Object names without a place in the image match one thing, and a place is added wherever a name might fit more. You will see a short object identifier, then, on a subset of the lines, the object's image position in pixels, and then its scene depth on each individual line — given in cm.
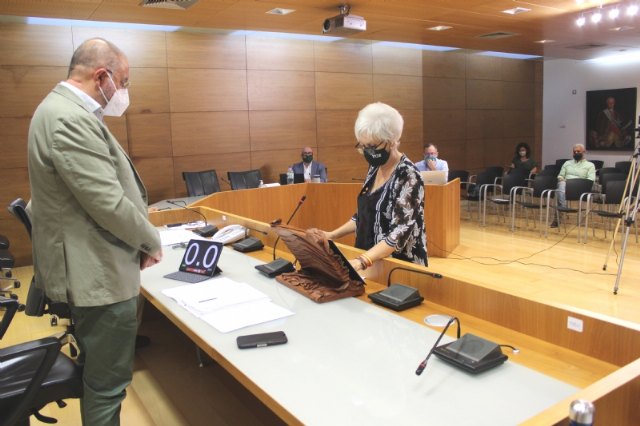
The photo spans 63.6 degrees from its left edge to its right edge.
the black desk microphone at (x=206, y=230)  350
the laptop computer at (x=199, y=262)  247
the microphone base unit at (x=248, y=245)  305
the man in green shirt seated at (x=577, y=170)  739
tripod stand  429
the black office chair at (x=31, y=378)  164
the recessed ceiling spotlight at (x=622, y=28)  764
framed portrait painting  1064
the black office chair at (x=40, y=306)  254
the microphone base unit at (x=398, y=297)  189
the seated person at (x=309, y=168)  750
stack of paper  184
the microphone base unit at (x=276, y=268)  240
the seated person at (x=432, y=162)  722
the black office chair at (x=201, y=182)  704
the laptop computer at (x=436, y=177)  598
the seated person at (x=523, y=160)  871
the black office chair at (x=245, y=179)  733
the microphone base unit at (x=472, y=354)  137
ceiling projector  609
